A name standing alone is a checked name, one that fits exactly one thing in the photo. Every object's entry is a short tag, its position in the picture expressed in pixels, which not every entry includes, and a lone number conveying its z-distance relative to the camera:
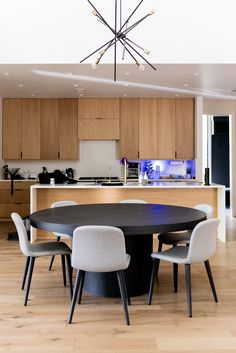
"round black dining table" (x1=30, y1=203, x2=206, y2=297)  3.11
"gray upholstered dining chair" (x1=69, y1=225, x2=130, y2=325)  2.85
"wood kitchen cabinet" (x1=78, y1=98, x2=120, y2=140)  8.27
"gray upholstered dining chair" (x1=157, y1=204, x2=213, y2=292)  3.77
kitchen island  6.15
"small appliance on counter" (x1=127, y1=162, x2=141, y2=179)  8.44
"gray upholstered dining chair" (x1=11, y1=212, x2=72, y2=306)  3.38
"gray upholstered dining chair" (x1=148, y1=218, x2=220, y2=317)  3.10
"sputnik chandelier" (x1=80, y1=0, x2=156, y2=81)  3.94
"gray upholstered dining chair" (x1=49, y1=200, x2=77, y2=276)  4.49
